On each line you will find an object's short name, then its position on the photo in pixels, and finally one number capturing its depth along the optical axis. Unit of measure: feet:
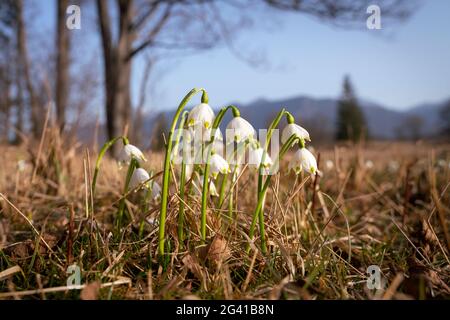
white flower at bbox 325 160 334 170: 3.12
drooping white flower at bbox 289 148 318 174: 1.14
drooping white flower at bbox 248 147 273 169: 1.16
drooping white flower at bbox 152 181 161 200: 1.48
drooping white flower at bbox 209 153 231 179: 1.16
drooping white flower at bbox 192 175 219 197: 1.31
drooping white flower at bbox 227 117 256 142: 1.12
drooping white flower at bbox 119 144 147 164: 1.33
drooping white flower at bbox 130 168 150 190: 1.36
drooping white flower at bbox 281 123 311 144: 1.15
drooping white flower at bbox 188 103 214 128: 1.10
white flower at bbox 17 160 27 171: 2.34
